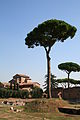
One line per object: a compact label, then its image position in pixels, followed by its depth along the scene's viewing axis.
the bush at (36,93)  41.13
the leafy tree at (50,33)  26.70
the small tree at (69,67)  48.54
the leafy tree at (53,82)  58.94
